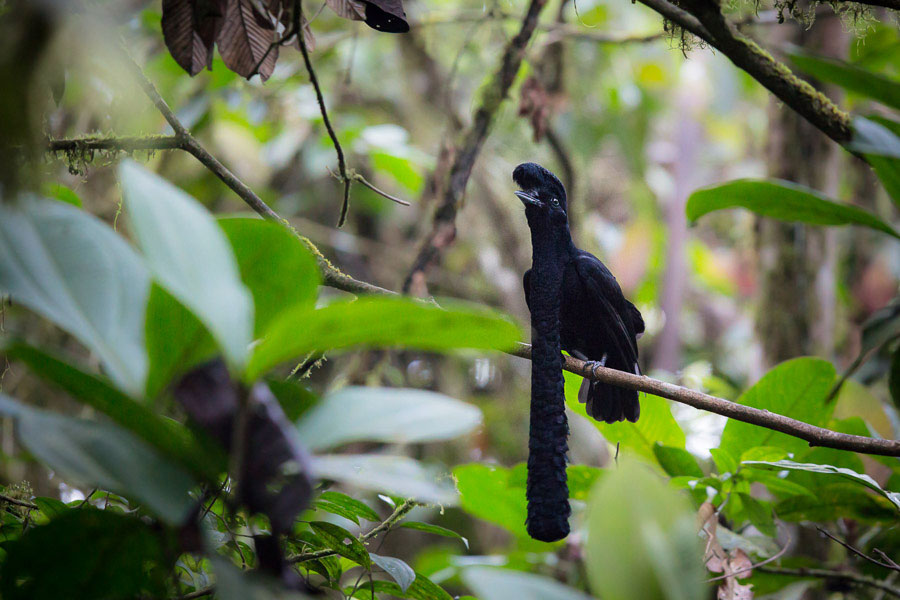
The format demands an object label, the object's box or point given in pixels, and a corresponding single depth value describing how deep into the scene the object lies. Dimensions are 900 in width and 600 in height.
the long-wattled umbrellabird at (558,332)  9.04
